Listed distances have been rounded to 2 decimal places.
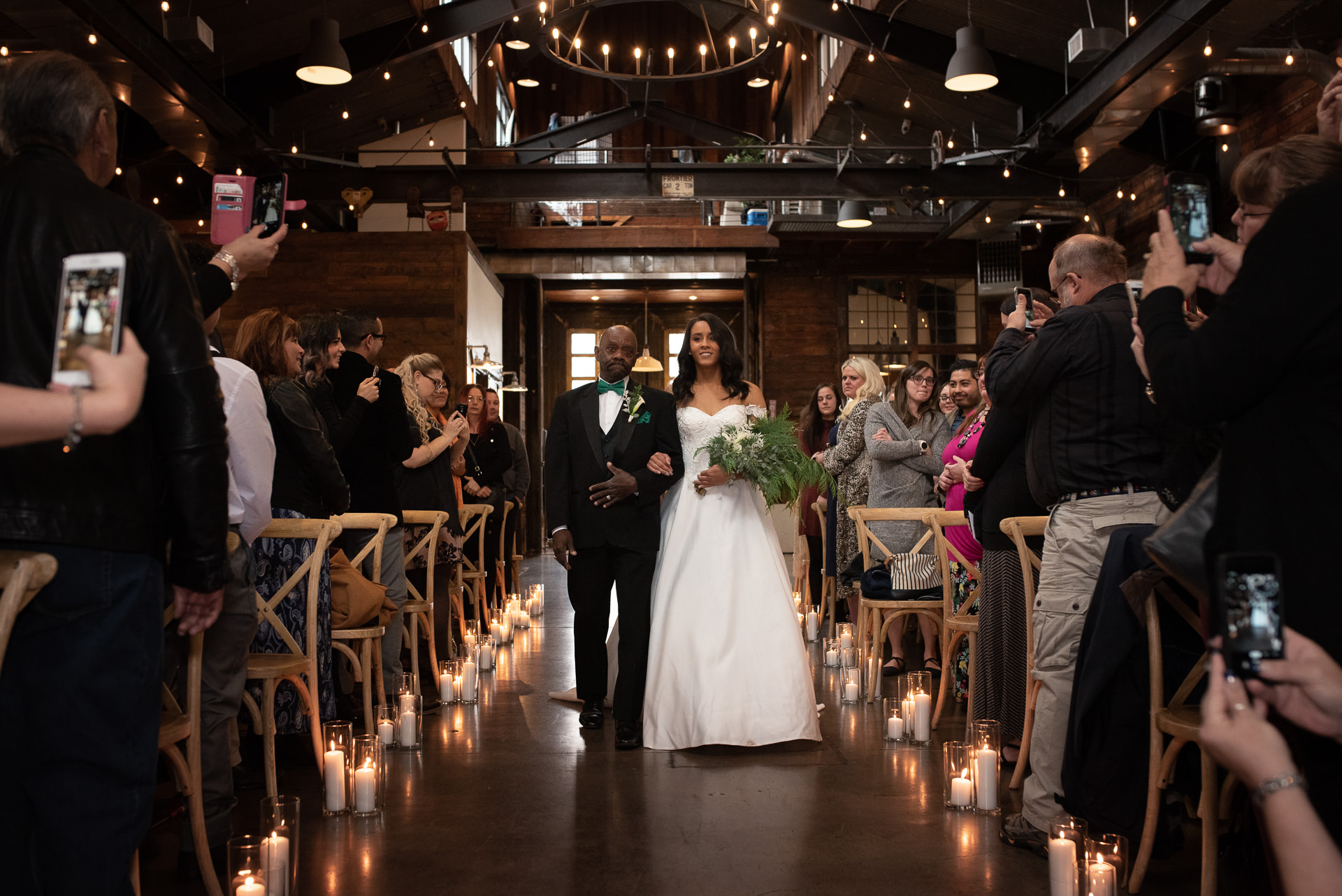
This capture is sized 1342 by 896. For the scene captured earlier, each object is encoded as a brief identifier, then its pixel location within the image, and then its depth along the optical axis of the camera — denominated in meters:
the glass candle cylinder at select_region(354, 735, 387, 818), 3.42
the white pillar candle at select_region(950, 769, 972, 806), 3.50
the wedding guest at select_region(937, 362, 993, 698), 4.86
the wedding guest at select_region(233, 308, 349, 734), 3.86
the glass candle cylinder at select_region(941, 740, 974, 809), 3.50
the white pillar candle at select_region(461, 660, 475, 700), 5.33
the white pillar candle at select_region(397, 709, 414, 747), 4.34
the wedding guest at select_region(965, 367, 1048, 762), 3.81
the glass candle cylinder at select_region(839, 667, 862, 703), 5.29
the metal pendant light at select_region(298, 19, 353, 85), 7.89
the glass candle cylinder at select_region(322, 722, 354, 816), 3.40
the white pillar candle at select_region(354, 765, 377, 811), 3.42
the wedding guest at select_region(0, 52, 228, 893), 1.70
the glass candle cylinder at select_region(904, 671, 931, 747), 4.43
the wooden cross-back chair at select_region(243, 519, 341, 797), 3.44
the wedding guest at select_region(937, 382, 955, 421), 6.53
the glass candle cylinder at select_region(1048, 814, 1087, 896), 2.44
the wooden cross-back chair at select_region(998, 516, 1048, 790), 3.52
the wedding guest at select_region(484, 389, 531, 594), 8.91
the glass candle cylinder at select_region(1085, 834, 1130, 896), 2.35
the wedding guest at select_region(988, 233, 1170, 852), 3.02
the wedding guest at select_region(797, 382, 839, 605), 7.83
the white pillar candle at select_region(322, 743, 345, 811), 3.40
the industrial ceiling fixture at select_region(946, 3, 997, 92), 7.97
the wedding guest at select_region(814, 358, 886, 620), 6.80
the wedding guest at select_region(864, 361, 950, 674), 5.93
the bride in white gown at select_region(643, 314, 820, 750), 4.35
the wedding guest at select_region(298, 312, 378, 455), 4.71
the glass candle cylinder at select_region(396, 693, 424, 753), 4.35
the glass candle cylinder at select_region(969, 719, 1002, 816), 3.44
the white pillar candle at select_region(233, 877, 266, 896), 2.31
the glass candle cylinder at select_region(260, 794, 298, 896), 2.52
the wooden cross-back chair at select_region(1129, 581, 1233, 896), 2.53
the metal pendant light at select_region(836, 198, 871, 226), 11.77
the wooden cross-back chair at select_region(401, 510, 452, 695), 5.35
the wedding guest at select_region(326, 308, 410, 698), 4.84
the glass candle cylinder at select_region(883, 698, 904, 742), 4.46
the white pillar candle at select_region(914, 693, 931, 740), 4.43
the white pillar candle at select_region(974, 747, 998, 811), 3.43
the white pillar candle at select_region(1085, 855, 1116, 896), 2.35
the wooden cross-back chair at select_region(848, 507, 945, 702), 5.20
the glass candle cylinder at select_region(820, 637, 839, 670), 6.21
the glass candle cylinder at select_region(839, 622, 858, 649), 5.85
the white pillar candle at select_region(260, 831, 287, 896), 2.52
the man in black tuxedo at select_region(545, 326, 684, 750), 4.55
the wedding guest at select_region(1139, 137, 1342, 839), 1.39
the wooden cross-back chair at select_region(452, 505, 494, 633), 6.98
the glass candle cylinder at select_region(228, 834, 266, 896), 2.33
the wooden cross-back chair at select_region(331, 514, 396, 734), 4.25
